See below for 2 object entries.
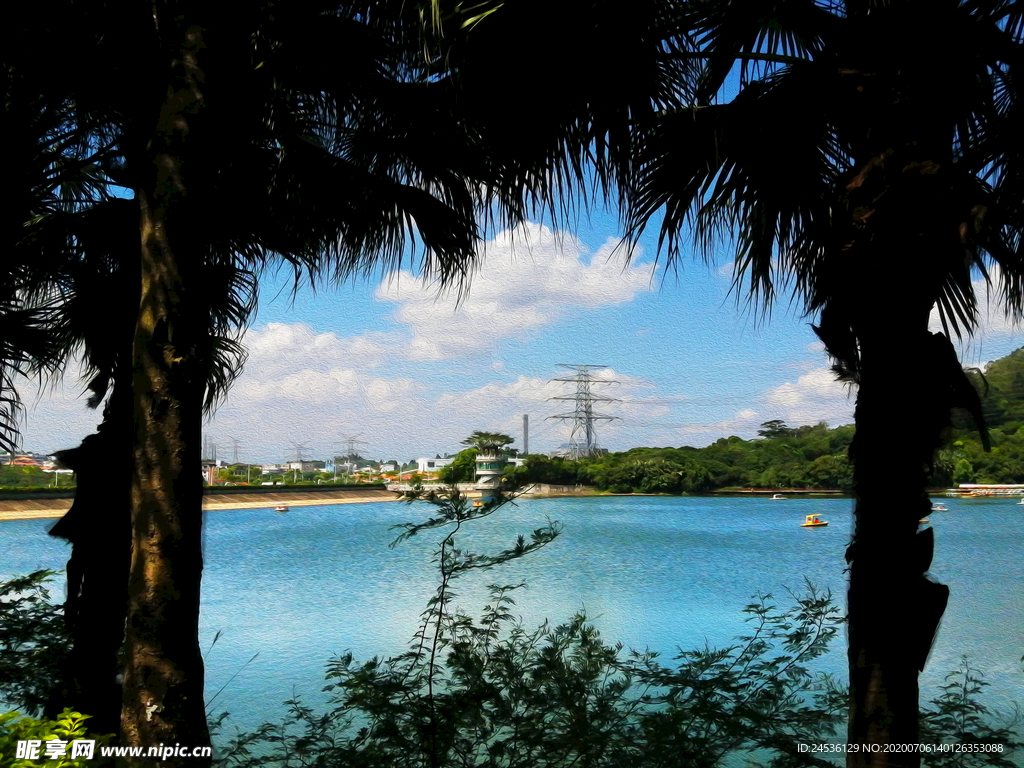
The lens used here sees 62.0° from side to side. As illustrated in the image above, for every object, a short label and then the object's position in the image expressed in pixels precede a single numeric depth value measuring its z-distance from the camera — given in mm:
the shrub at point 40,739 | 1708
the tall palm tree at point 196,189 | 2393
